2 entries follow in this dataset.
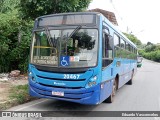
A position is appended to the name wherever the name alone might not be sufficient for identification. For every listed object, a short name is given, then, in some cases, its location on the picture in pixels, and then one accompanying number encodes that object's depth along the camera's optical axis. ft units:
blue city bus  22.97
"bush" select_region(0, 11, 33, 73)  47.47
